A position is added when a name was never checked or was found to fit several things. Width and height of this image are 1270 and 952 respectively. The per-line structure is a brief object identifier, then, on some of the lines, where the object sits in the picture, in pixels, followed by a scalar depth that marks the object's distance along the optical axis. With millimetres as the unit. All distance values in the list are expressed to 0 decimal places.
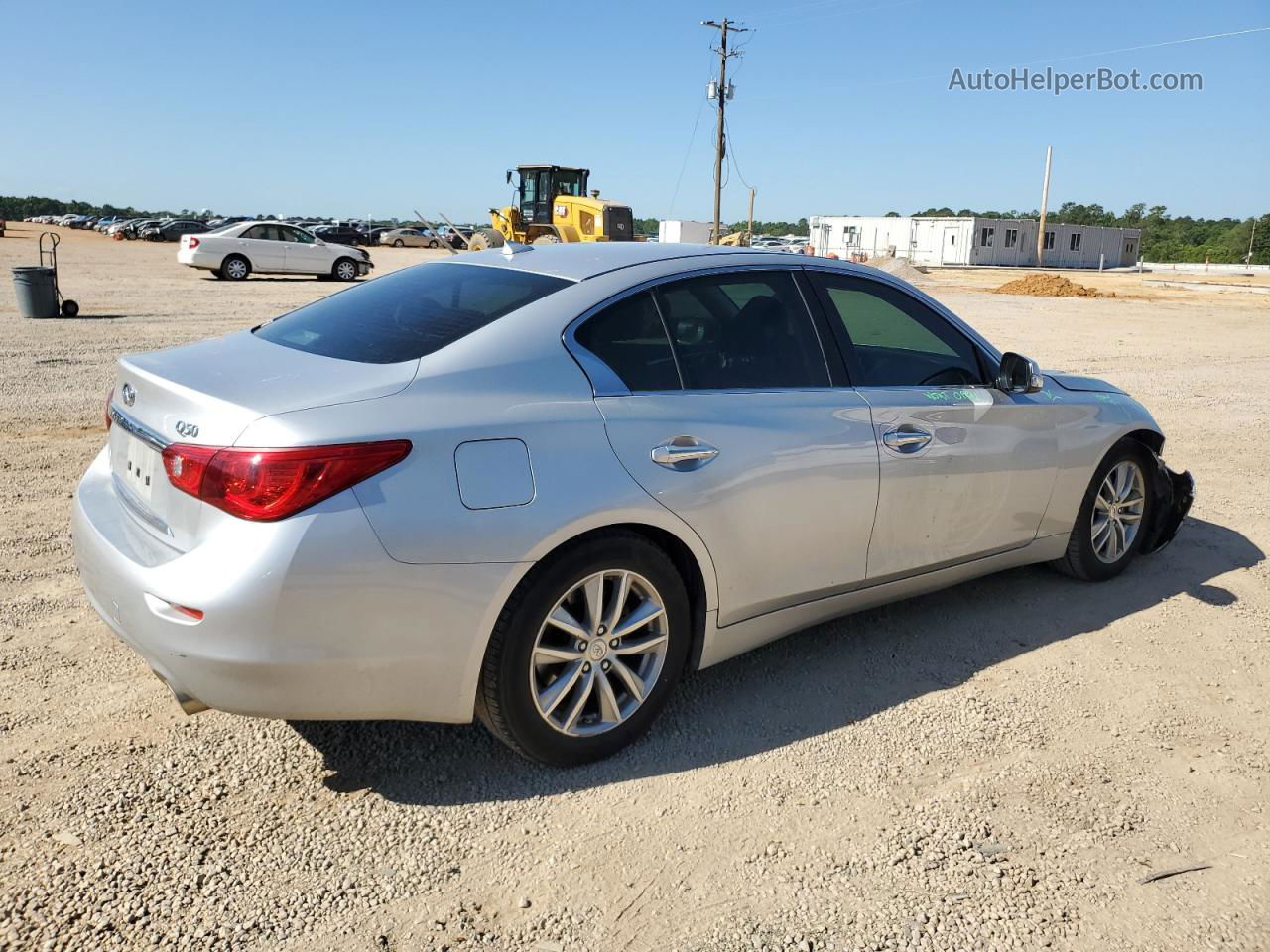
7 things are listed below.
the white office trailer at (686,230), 60750
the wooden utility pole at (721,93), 46844
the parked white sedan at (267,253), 27641
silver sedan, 2744
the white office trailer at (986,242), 69938
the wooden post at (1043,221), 58875
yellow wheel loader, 33062
